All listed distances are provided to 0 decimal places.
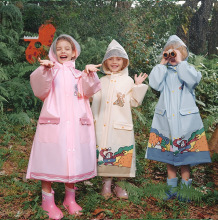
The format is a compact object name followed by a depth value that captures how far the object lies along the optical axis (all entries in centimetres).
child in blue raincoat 376
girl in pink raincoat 322
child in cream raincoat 374
